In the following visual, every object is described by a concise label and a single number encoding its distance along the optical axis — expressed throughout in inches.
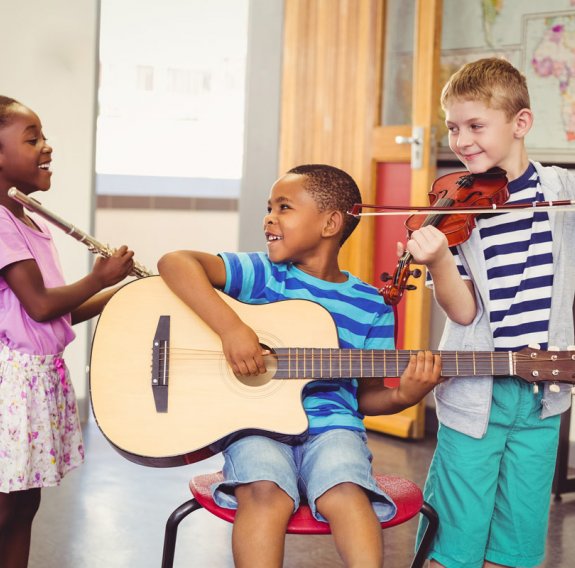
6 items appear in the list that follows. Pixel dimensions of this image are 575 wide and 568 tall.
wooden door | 182.0
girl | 108.5
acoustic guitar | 101.1
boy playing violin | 102.3
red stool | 97.9
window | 324.3
